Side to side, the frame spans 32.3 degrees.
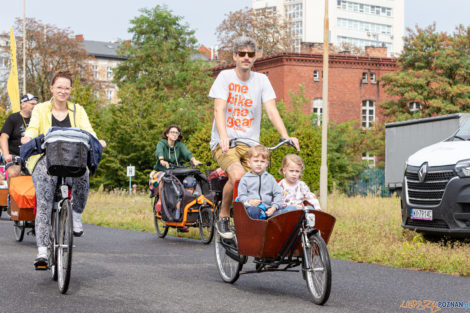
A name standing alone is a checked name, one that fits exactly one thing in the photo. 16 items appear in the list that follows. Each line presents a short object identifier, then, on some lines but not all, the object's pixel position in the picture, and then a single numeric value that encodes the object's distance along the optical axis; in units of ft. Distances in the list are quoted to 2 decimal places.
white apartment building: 376.48
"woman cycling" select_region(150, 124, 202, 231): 44.62
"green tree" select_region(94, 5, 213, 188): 199.15
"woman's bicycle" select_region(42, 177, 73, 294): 22.95
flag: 83.30
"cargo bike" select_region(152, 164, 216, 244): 41.16
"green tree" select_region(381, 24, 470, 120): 156.49
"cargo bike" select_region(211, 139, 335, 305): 21.16
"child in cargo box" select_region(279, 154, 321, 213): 23.98
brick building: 192.44
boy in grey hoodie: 23.38
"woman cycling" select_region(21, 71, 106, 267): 25.44
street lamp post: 81.77
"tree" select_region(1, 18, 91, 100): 188.44
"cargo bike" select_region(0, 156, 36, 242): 32.94
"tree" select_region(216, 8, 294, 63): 197.67
